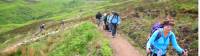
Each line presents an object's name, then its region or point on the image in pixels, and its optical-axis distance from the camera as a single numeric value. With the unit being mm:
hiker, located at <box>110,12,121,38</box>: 11187
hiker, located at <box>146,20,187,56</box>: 4608
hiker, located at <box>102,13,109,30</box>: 14826
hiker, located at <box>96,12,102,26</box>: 18104
